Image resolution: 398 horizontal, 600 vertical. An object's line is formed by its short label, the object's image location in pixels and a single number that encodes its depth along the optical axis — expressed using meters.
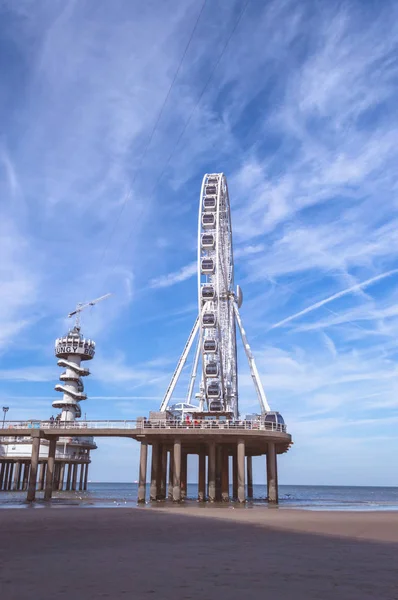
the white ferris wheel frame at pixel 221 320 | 51.53
